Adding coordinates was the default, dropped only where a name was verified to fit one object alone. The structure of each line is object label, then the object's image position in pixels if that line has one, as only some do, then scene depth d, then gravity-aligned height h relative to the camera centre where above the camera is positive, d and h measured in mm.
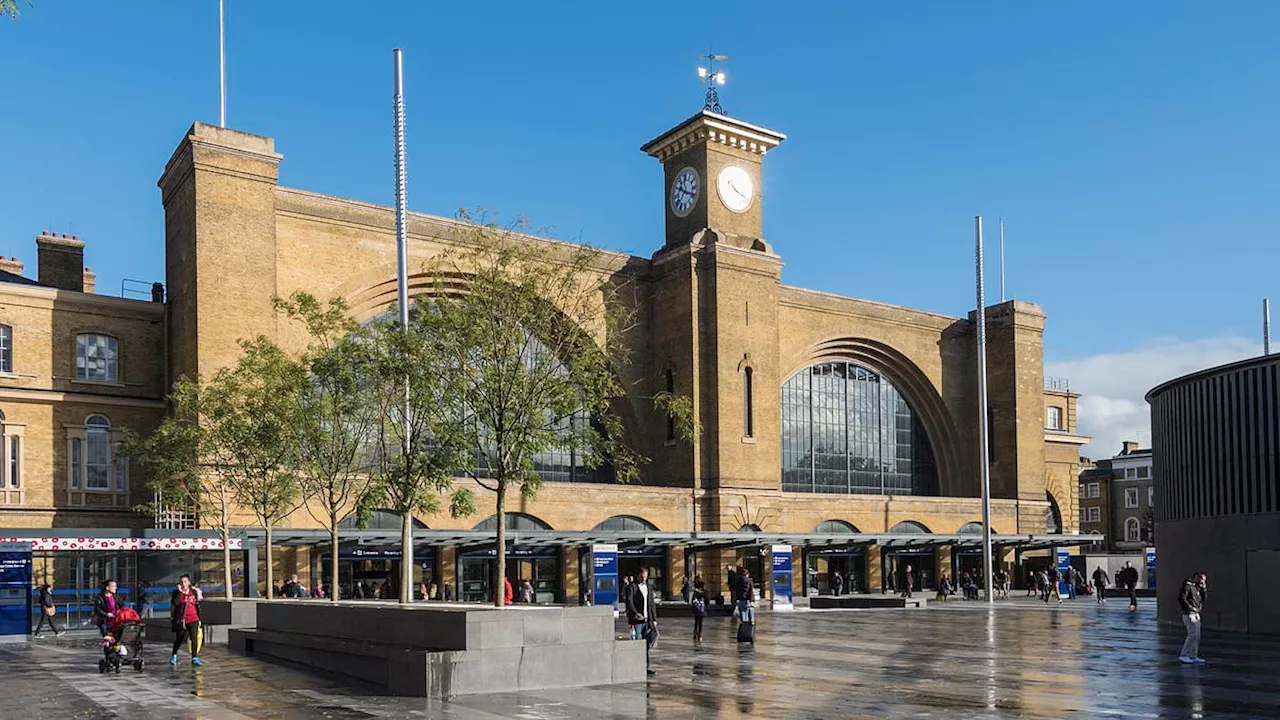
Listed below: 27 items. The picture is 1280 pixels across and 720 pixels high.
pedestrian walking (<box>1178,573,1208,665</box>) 19938 -2975
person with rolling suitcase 25016 -3484
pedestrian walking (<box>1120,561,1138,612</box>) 39578 -5003
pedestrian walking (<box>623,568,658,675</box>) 21203 -2879
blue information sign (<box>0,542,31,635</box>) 28844 -3250
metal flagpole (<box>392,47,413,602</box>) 21328 +3913
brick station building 36688 +1931
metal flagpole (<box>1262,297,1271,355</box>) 48594 +4199
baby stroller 19641 -3104
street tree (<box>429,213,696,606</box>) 20125 +1442
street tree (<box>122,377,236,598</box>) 29531 -248
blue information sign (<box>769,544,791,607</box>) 41438 -4369
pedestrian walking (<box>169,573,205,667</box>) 20297 -2823
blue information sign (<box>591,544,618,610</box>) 37156 -4033
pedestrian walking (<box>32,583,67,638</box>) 29289 -3789
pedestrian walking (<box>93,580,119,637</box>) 20141 -2614
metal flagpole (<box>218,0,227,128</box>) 37188 +11007
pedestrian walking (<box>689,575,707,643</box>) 25828 -3584
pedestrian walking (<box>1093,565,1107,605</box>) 46375 -5679
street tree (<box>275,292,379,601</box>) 23016 +800
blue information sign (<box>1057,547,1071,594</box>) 54816 -5766
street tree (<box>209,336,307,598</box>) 26562 +479
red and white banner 29481 -2333
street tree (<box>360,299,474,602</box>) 20500 +541
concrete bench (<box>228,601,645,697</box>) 16156 -2856
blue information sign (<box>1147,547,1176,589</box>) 58281 -6673
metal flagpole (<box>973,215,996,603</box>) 44625 +876
